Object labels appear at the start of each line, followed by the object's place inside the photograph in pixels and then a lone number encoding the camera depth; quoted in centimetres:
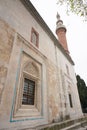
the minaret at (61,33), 1417
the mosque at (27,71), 314
